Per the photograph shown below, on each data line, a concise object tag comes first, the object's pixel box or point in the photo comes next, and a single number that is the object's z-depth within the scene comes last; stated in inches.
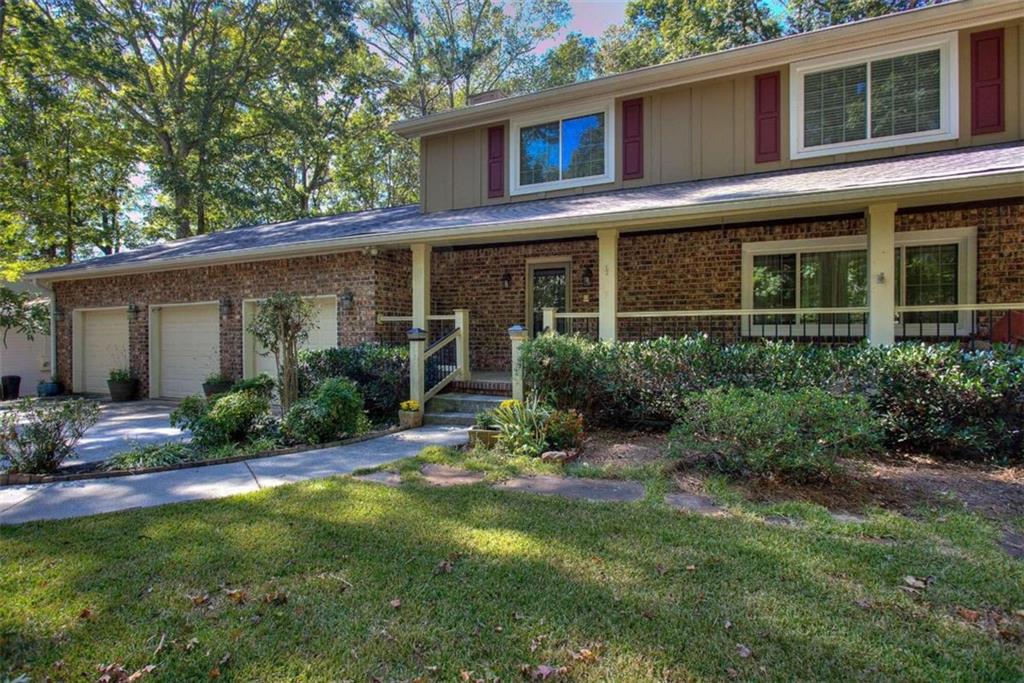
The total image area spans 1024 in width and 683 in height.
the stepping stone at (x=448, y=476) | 194.2
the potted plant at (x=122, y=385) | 471.5
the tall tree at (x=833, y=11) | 560.4
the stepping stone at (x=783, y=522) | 149.5
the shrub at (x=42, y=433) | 208.1
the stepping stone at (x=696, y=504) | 161.0
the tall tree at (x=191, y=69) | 725.9
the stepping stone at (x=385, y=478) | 193.6
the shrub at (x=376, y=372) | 331.6
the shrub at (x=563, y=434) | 235.3
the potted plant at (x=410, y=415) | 308.0
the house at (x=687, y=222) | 287.6
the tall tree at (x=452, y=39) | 881.5
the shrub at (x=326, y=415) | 266.7
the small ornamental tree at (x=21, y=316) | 557.9
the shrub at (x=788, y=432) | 177.2
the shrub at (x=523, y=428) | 232.2
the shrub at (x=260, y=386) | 309.7
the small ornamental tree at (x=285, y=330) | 296.2
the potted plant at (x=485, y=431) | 248.8
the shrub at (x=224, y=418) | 255.9
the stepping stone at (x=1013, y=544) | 130.0
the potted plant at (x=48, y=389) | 514.6
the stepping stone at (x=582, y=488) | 176.6
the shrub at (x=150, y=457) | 224.1
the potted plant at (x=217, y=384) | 424.2
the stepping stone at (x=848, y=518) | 152.4
